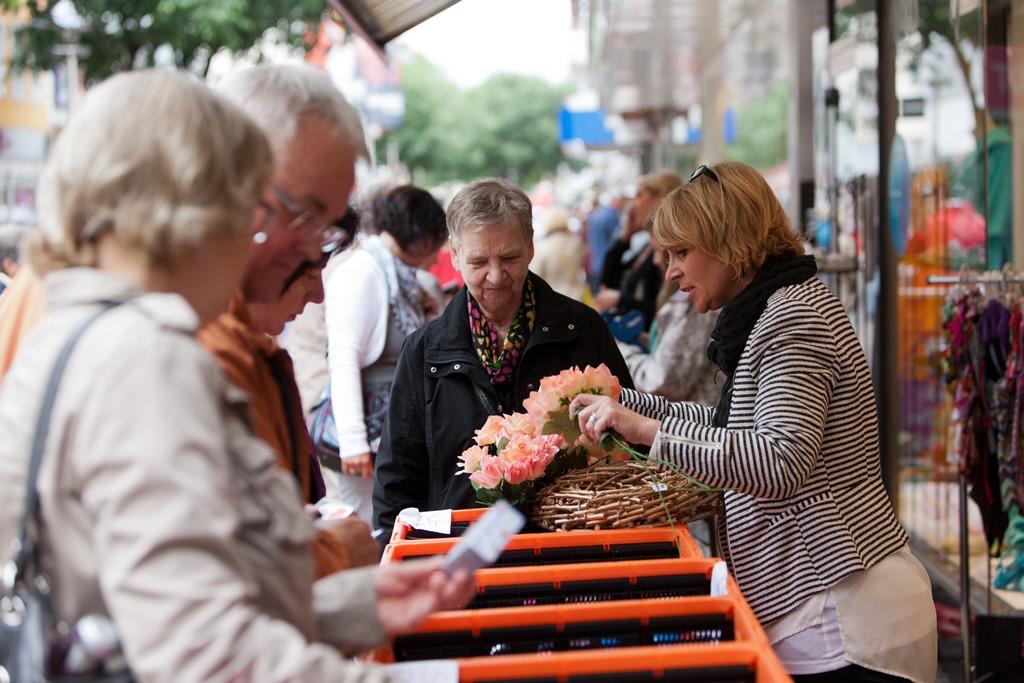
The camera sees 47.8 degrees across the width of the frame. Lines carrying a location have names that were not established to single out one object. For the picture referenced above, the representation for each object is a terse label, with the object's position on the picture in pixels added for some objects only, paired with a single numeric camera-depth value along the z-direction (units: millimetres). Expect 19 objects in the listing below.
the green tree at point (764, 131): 23266
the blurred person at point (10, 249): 5078
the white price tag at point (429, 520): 2928
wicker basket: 2764
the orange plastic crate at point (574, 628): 2105
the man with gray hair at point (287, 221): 1751
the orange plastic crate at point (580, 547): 2627
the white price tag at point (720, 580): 2256
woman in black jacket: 3684
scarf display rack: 4430
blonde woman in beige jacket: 1257
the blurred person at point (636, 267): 8344
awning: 5535
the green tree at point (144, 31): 15156
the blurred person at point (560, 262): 9672
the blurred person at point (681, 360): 5832
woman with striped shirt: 2719
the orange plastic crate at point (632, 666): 1866
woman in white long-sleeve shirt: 5105
